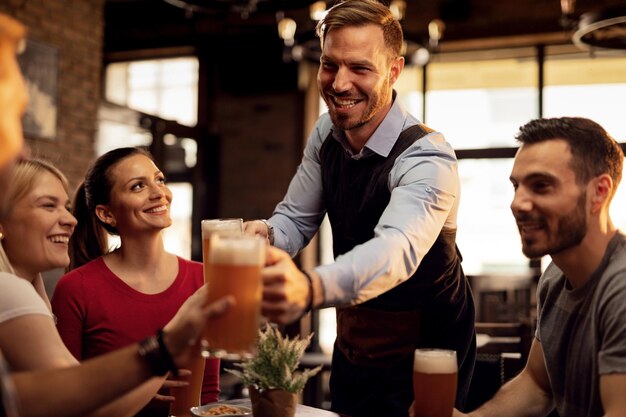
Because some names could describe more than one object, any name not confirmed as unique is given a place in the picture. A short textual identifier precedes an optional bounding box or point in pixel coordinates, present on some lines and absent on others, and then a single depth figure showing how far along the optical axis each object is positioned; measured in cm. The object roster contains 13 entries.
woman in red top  234
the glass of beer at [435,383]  153
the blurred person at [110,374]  123
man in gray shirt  159
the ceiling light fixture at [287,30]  434
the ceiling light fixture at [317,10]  401
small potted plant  168
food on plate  172
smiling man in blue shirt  189
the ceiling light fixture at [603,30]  318
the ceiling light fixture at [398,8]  438
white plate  171
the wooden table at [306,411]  183
